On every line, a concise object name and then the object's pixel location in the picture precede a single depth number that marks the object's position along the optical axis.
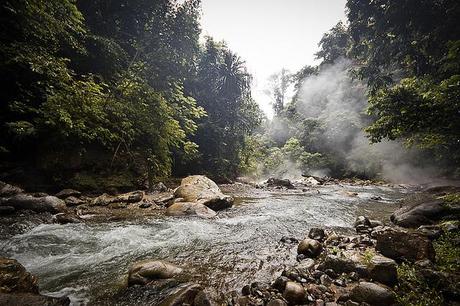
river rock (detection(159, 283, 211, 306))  3.00
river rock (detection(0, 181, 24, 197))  6.92
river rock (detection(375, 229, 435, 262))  3.87
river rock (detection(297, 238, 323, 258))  4.70
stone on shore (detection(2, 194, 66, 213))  6.60
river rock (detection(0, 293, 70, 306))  2.48
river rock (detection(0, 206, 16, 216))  6.18
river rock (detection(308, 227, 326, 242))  5.54
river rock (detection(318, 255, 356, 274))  3.88
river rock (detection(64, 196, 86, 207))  7.85
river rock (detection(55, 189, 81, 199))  8.30
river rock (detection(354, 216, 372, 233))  6.35
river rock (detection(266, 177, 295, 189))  18.59
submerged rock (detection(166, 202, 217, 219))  7.82
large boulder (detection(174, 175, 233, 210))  8.88
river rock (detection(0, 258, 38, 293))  2.79
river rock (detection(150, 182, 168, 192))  11.77
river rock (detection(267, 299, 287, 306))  3.03
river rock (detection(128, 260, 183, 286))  3.53
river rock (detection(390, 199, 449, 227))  6.59
